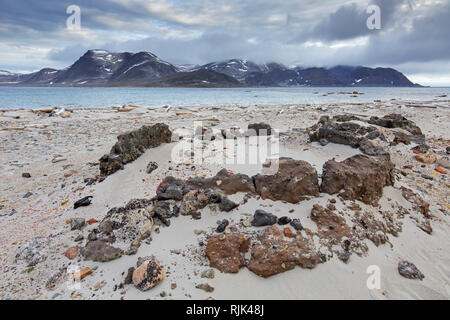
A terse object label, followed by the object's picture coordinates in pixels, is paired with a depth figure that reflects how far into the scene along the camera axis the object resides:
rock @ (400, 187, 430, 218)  3.63
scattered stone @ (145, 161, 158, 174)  4.81
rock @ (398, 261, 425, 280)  2.53
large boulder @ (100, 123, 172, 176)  4.89
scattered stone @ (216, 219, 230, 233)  2.88
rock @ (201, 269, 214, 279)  2.41
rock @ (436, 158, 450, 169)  5.46
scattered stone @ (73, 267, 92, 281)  2.45
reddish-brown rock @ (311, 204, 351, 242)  2.83
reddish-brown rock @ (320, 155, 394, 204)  3.38
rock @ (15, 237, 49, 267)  2.78
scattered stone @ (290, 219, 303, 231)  2.81
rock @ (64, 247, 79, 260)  2.77
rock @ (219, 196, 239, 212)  3.17
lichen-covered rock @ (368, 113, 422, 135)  7.76
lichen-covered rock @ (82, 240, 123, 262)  2.64
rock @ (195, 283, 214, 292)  2.27
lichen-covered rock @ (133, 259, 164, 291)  2.26
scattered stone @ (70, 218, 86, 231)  3.31
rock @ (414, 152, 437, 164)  5.63
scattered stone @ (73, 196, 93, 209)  3.89
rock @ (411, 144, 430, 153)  6.05
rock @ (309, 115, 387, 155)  5.23
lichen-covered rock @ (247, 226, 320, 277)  2.47
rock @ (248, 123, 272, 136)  7.22
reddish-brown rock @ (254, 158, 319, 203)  3.35
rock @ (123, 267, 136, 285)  2.36
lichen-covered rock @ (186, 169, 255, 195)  3.59
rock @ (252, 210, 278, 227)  2.87
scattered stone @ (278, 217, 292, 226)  2.87
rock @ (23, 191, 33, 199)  4.69
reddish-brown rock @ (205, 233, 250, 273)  2.50
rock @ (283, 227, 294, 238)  2.73
